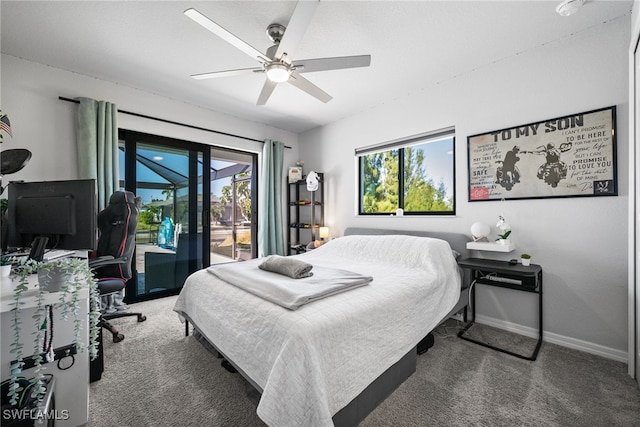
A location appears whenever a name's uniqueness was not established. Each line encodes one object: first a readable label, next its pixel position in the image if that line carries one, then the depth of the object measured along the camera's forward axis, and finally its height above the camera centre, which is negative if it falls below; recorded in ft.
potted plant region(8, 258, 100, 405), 3.48 -1.18
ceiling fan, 5.11 +3.70
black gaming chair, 7.61 -0.70
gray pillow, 6.40 -1.32
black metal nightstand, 7.06 -1.86
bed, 3.73 -2.19
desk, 4.00 -2.38
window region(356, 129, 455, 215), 10.51 +1.64
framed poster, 6.95 +1.54
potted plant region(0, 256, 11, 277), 4.25 -0.78
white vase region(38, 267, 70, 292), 3.88 -0.93
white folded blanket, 4.87 -1.47
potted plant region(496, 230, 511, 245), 7.94 -0.78
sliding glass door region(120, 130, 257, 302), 11.07 +0.35
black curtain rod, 9.29 +4.03
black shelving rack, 14.49 +0.02
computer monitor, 5.11 +0.02
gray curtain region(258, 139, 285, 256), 14.15 +0.62
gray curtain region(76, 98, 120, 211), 9.23 +2.56
